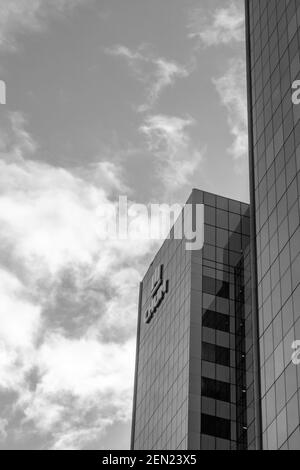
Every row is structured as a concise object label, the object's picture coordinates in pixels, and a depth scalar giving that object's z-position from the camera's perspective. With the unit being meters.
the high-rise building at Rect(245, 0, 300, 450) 72.38
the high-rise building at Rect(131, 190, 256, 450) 97.25
